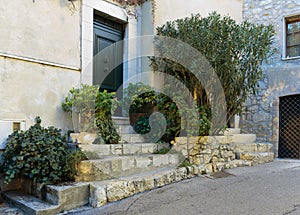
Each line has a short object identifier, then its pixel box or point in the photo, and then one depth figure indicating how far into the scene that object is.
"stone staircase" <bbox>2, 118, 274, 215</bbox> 2.97
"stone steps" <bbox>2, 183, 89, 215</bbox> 2.85
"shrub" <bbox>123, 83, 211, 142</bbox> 4.56
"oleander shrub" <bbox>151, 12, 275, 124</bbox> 5.02
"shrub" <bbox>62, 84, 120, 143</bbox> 4.10
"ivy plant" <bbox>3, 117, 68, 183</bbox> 3.08
